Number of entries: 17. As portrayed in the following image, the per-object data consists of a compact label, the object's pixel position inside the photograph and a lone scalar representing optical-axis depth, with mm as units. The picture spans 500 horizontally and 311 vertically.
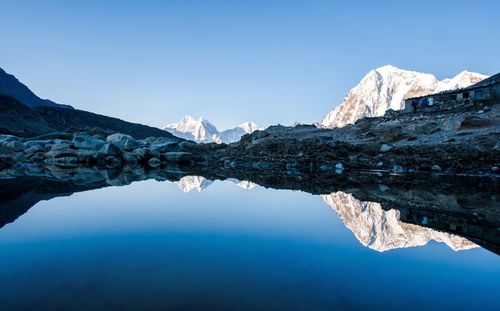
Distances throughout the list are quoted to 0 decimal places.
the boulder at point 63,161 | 28719
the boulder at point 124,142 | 32969
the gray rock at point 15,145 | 32281
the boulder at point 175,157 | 32594
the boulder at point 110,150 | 29953
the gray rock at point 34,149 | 31555
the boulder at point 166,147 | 33250
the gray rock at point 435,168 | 19922
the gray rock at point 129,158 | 30781
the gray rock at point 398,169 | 20803
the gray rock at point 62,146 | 30609
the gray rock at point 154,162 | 31288
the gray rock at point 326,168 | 23480
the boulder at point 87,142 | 31266
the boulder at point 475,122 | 26734
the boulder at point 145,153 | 31375
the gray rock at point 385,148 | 24516
